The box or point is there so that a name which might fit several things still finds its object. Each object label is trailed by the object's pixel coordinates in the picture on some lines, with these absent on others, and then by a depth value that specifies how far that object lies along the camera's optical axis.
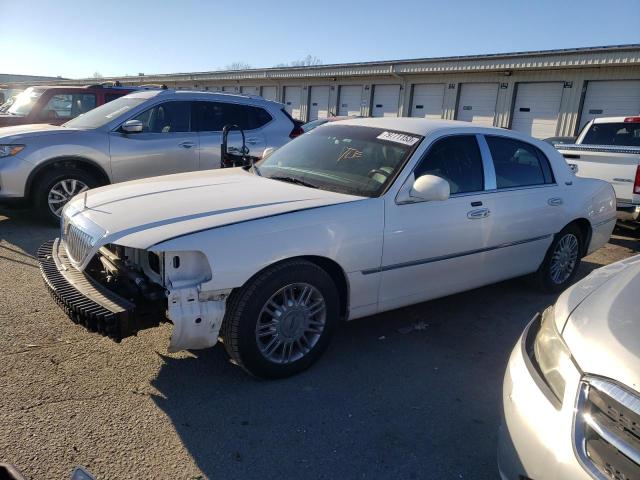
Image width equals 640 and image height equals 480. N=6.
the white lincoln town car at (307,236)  2.89
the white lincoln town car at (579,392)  1.73
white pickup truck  6.95
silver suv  6.34
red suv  8.91
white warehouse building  16.64
